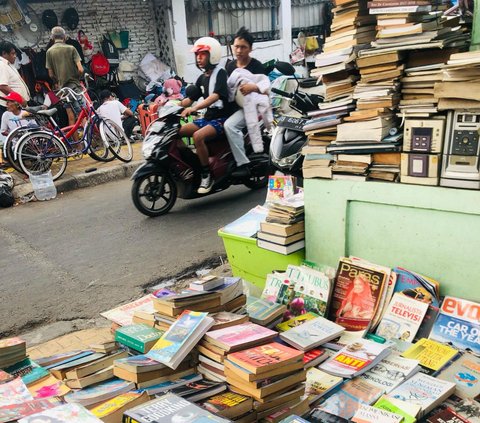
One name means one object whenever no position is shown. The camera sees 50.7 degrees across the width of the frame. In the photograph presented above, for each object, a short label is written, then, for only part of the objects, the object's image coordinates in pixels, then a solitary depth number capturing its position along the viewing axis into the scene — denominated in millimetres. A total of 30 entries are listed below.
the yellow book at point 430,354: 2506
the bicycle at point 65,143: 7125
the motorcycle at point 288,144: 4414
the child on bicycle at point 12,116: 7586
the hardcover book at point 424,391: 2176
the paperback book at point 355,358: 2459
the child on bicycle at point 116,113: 8289
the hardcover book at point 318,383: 2326
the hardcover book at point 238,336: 2203
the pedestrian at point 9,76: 7723
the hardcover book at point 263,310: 2763
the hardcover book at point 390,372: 2375
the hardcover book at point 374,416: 2006
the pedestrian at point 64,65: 8742
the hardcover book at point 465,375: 2330
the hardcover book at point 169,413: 1717
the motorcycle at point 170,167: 5461
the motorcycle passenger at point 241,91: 5547
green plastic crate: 3525
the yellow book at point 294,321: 2906
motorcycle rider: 5359
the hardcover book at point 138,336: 2475
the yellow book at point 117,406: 1957
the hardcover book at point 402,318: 2816
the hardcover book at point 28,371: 2451
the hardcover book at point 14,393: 2114
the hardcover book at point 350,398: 2184
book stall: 2135
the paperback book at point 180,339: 2215
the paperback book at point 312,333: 2589
